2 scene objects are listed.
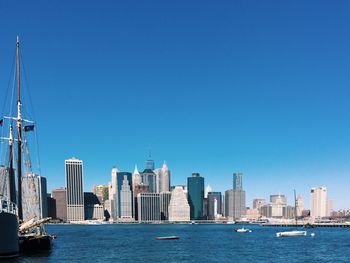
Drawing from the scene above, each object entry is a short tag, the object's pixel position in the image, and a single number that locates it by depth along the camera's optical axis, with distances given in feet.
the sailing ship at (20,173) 270.46
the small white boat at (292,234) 553.40
